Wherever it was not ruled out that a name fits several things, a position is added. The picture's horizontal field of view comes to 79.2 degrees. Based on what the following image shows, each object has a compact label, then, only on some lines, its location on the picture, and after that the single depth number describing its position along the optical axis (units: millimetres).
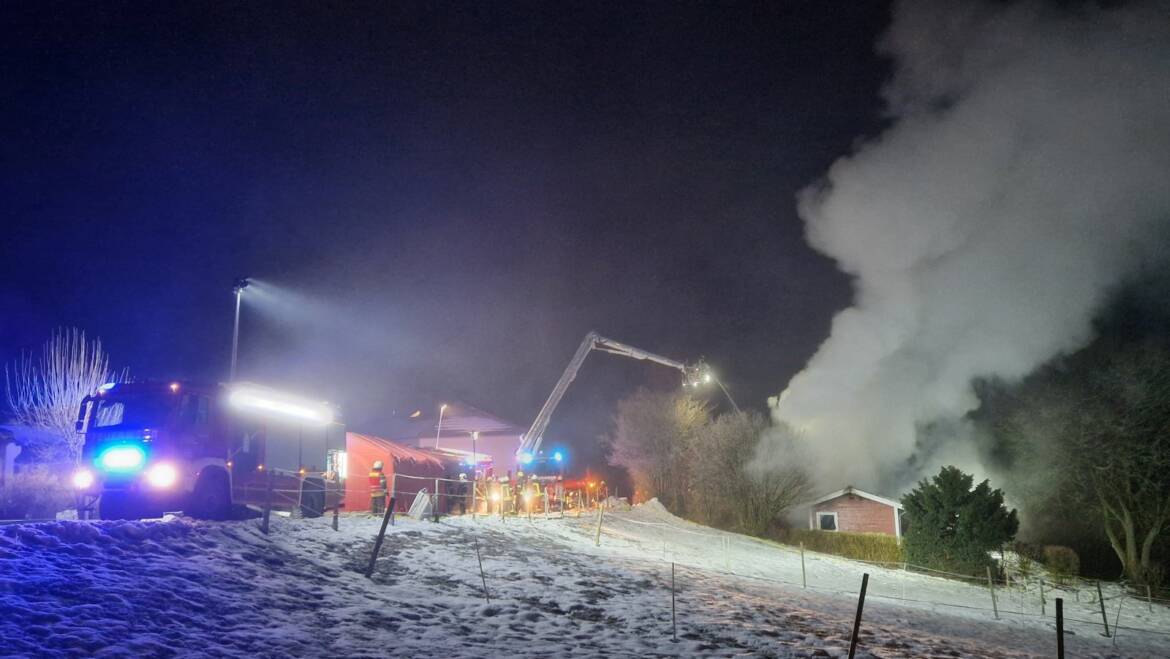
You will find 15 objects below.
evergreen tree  29141
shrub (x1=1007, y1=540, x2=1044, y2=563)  34312
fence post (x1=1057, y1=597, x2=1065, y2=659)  8961
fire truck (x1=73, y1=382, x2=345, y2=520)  15117
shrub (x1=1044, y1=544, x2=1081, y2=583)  33594
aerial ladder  41500
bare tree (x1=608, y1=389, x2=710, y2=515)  54719
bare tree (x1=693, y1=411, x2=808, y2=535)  43719
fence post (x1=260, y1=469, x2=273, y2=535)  14758
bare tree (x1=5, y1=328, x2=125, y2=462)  40344
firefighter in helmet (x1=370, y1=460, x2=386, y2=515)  22156
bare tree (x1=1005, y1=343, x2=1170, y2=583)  34219
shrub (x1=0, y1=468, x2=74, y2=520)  27219
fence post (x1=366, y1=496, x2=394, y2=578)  14079
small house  40281
